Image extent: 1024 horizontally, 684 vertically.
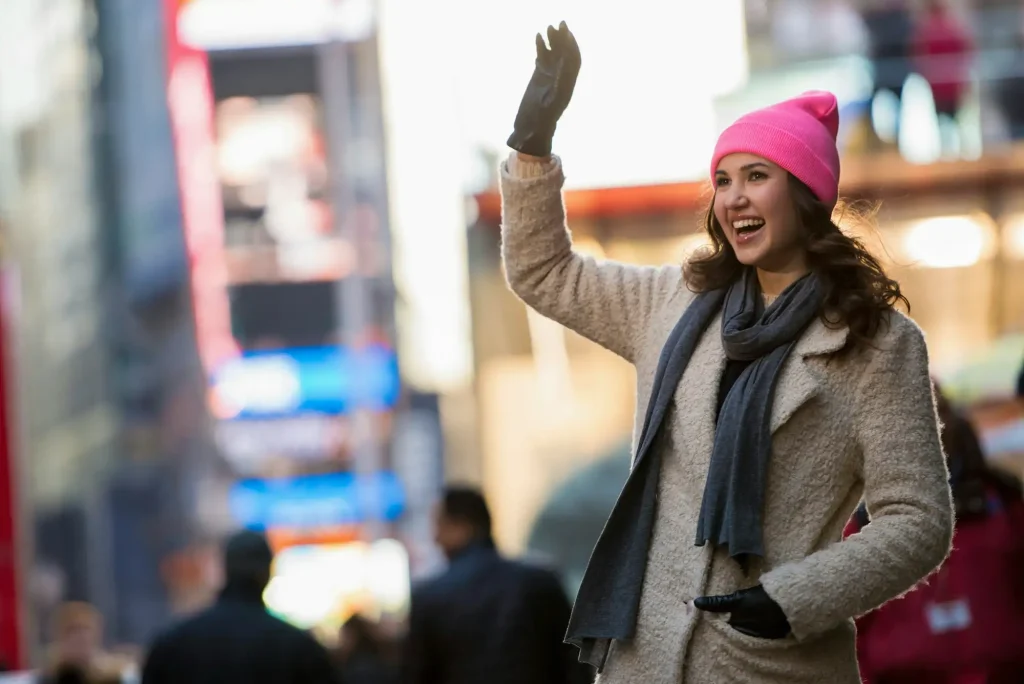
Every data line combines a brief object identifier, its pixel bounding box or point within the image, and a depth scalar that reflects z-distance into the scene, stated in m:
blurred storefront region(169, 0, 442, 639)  70.56
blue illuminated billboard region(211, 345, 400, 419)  81.03
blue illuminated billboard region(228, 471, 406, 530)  85.88
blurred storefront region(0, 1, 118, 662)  67.70
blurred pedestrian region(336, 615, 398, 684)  23.84
